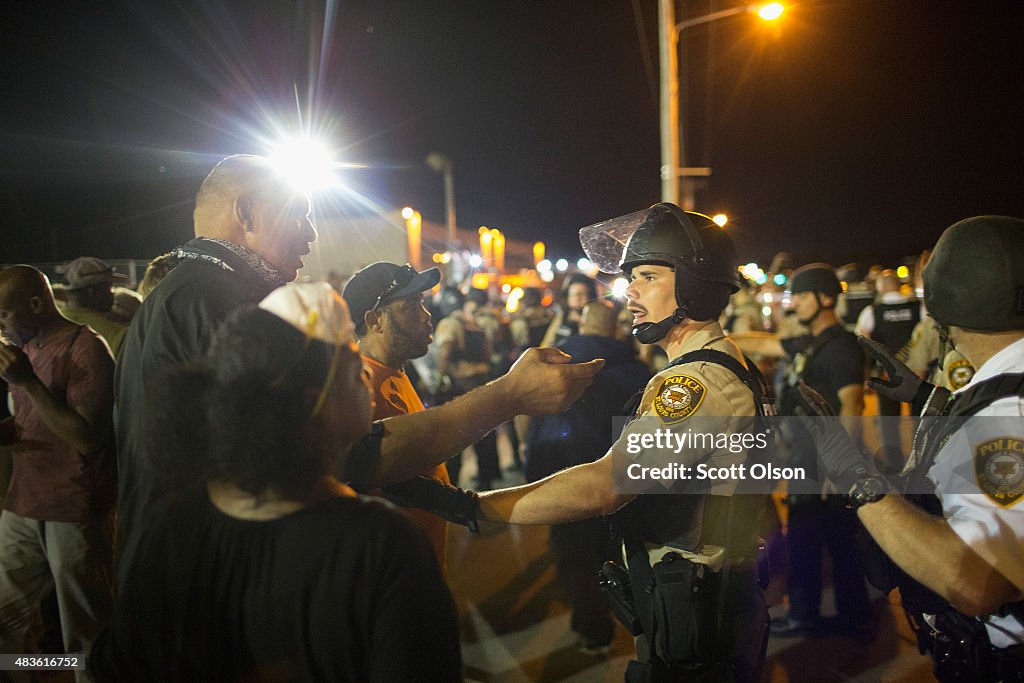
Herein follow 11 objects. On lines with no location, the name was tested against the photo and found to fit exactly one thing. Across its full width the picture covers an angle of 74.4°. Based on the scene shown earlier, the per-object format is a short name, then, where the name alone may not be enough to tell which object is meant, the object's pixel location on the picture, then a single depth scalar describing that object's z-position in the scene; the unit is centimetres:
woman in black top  117
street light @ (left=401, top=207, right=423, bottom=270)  2600
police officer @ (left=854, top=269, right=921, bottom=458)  752
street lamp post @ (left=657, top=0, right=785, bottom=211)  875
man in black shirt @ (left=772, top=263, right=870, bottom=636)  470
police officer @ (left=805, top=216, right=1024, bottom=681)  162
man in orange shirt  324
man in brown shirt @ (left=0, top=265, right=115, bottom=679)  355
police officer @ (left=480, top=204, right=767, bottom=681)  218
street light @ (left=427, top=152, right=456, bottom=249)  2792
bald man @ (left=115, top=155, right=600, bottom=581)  196
